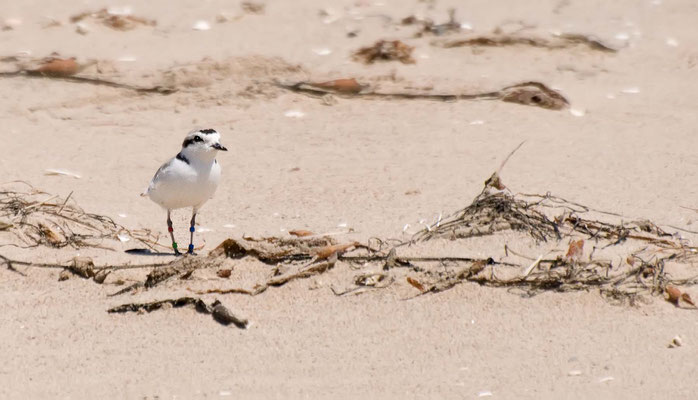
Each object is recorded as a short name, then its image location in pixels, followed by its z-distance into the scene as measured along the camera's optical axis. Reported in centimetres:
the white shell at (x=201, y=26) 2000
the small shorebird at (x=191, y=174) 1231
